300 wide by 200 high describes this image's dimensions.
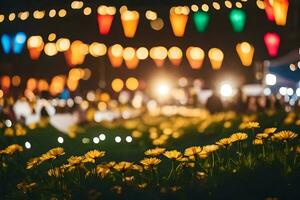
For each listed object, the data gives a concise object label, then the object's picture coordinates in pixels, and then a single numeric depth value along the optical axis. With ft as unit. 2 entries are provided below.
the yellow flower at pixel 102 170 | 15.19
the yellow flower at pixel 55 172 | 15.21
